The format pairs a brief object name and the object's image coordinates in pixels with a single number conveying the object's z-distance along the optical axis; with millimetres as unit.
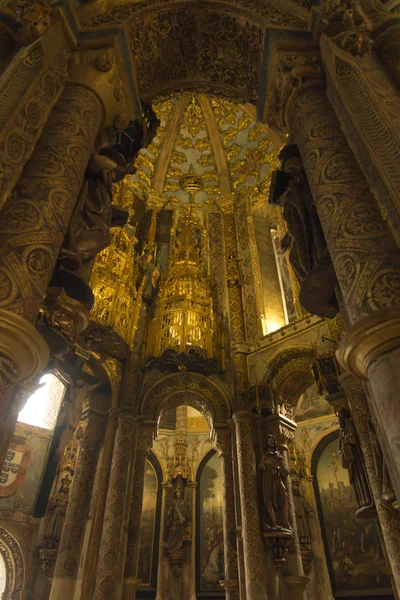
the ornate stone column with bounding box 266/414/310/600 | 7223
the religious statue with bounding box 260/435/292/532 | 7609
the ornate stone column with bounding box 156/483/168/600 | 10789
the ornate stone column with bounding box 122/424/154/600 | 7449
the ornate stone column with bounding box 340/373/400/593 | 5402
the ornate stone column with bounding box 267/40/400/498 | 2383
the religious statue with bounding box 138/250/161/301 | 11570
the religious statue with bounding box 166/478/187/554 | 11352
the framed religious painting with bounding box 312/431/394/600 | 10297
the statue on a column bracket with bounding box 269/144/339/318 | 3660
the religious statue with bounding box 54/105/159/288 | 3711
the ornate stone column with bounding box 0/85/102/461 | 2580
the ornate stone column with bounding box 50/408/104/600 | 7516
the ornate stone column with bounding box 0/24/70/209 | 3061
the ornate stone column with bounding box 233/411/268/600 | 7047
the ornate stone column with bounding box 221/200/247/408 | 9758
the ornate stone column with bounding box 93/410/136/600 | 7203
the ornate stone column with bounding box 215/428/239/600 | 7805
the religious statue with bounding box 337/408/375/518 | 6438
